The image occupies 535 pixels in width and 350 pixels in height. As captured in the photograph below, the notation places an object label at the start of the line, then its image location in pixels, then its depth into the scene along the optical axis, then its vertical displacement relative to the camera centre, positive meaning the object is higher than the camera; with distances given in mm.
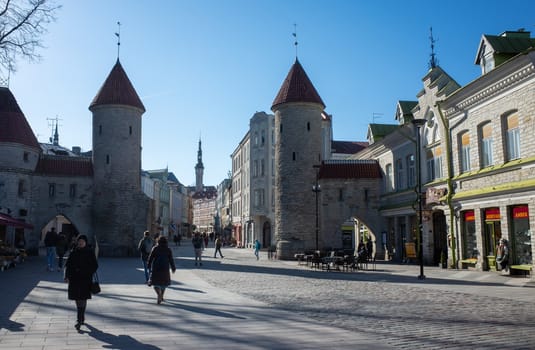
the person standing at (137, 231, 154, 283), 16906 -354
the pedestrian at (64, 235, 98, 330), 8914 -665
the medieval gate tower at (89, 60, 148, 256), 36344 +4796
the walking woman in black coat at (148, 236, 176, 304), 11977 -720
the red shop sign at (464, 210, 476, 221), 22434 +849
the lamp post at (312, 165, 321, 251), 29152 +2747
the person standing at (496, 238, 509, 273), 18891 -818
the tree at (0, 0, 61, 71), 19797 +8623
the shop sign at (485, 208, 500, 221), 20406 +847
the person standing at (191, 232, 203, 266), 26141 -411
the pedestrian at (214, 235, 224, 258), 36166 -545
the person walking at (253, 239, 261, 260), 34619 -862
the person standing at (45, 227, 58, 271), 21078 -323
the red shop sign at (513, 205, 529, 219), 18383 +813
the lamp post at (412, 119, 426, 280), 19031 +3131
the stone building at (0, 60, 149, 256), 35750 +4334
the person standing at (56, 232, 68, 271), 21641 -380
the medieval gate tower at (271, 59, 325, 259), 33844 +5149
